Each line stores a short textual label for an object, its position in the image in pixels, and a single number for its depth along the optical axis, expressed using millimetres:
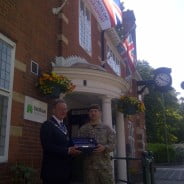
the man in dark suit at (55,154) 3206
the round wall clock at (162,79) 12803
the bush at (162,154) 24286
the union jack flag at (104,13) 7854
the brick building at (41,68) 4708
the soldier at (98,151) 3400
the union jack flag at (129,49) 10602
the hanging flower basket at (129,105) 7362
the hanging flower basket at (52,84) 5513
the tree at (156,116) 32088
